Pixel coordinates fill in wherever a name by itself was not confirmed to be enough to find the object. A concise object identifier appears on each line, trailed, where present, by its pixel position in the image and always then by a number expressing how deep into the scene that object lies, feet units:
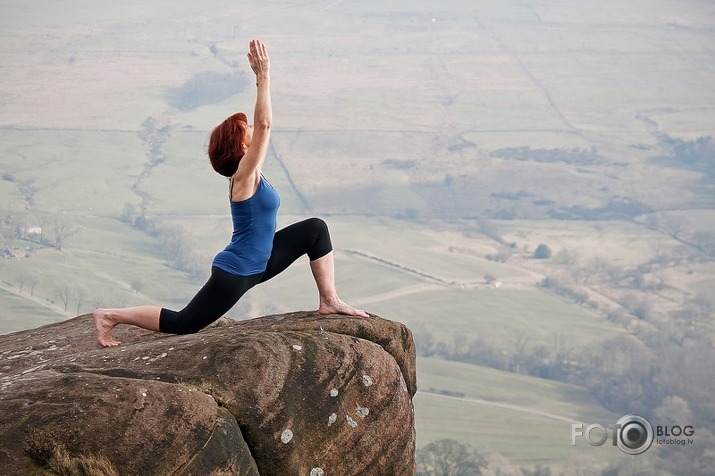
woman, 36.45
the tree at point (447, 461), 262.92
